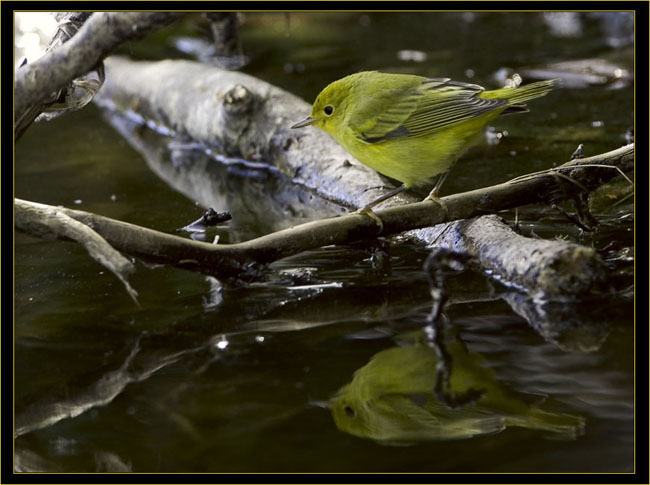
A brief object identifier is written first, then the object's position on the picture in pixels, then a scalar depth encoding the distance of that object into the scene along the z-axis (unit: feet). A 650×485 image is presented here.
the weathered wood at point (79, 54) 24.57
